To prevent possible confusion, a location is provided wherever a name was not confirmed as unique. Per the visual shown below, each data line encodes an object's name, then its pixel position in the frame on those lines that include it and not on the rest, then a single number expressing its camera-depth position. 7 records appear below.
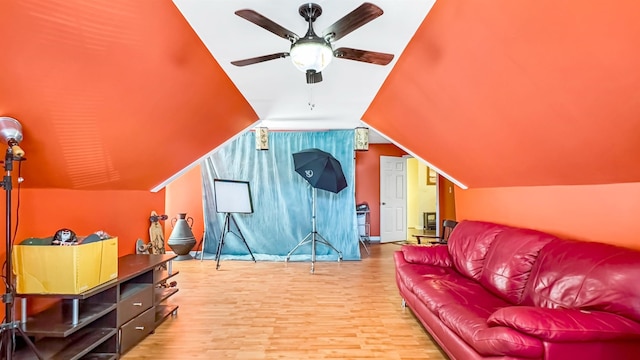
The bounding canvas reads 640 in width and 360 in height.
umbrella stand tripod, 5.53
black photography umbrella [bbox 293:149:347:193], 5.25
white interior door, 7.62
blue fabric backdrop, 5.76
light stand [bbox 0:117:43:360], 1.67
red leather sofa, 1.48
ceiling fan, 1.83
